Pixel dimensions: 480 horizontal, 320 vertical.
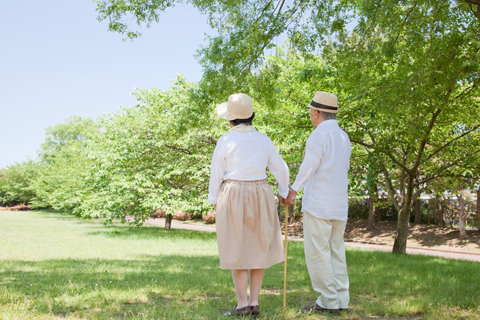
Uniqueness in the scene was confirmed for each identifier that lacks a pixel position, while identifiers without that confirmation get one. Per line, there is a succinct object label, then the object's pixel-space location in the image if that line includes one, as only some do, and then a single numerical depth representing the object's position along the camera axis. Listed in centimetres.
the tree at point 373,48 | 711
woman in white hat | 380
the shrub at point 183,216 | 3800
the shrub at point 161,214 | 4047
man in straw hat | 409
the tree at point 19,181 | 6003
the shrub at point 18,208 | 6102
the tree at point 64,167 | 3035
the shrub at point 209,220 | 3464
